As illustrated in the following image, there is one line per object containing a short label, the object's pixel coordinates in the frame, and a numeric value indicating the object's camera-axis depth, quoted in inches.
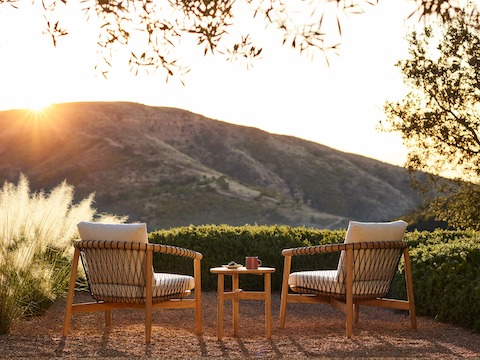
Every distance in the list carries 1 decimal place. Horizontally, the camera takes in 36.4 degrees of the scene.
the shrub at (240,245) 357.7
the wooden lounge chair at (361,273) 225.3
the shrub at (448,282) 238.8
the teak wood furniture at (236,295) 219.9
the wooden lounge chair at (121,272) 213.0
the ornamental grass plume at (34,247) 234.5
